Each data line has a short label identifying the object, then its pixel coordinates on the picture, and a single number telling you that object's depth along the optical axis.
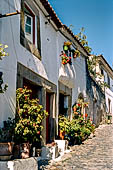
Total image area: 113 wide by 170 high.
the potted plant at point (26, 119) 4.89
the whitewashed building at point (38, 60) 5.14
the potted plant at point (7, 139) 4.21
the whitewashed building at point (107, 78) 17.17
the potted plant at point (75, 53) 10.24
